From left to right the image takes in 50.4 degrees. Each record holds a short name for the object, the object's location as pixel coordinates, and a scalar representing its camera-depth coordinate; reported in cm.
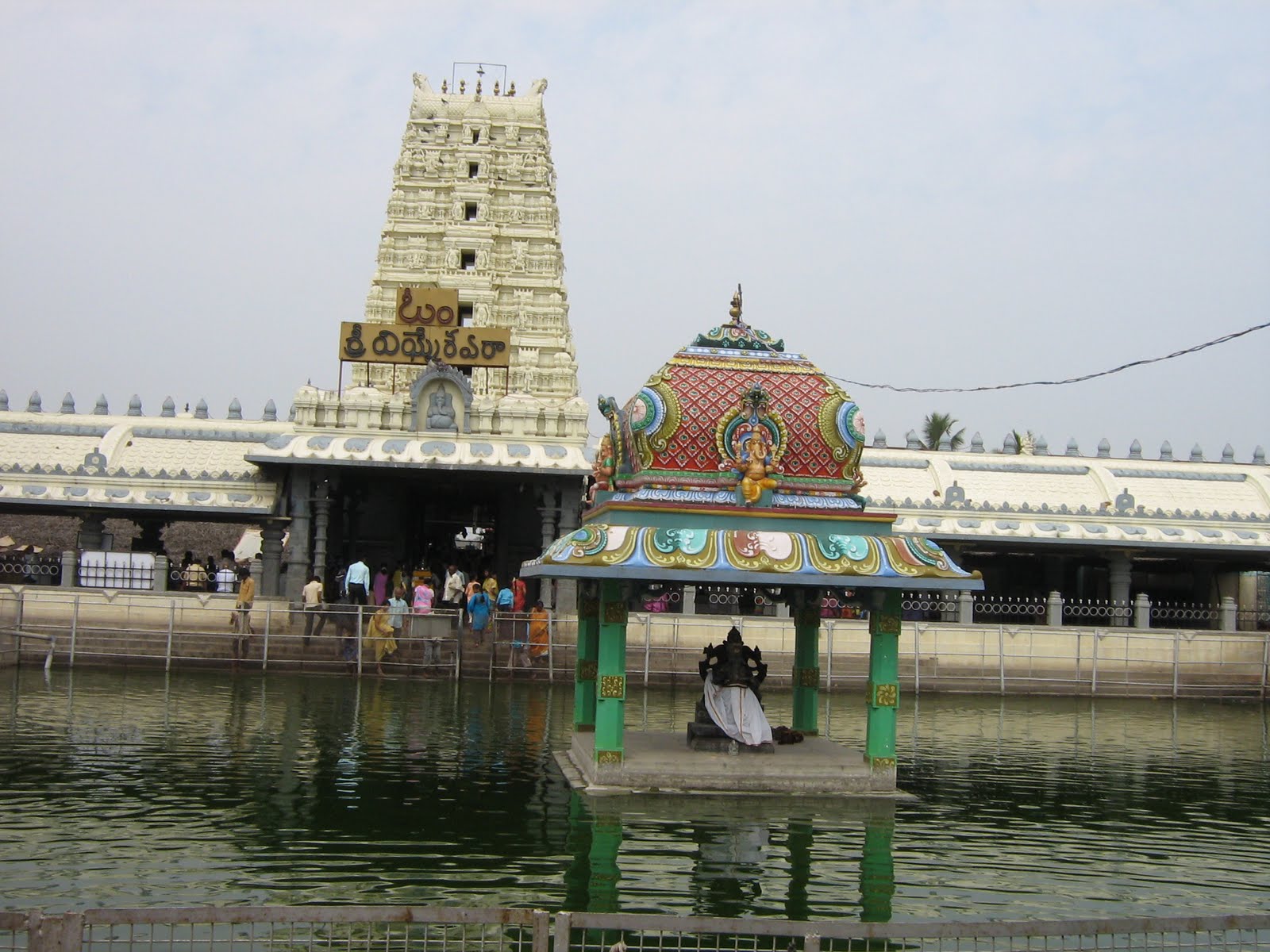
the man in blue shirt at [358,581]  2741
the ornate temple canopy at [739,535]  1280
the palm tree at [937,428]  5925
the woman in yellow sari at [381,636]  2498
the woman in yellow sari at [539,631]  2553
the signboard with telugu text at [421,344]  3406
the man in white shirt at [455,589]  2855
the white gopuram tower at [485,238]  4222
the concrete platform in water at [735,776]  1314
